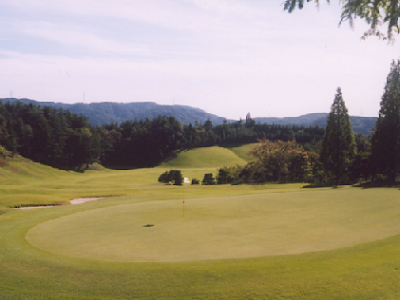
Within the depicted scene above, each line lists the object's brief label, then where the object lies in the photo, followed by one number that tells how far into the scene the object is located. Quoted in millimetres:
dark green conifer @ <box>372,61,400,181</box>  48469
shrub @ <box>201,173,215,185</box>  56809
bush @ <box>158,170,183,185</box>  52266
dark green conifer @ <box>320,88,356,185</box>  50750
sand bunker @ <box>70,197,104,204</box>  28141
